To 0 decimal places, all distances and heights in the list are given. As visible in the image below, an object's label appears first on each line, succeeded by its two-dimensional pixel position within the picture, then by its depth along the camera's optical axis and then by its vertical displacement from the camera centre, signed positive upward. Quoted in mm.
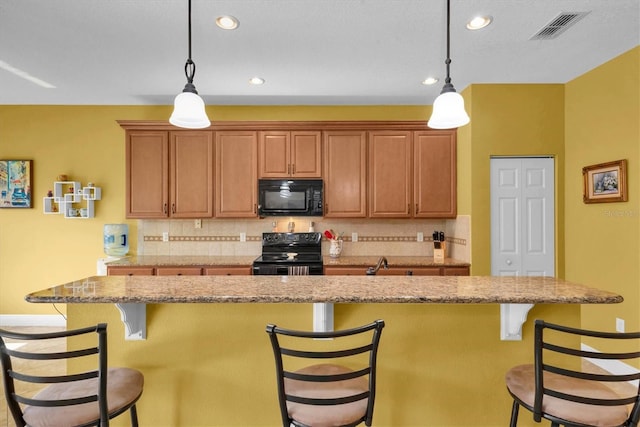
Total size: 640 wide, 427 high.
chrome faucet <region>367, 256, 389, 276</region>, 1961 -293
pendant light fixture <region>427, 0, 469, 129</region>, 1770 +587
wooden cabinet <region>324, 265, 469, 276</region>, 3473 -507
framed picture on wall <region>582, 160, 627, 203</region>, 2844 +349
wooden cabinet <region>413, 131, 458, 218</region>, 3758 +524
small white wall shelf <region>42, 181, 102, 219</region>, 3975 +251
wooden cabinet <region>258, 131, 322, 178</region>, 3785 +749
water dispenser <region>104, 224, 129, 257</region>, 3889 -207
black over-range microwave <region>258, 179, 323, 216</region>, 3740 +256
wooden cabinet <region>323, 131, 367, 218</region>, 3787 +538
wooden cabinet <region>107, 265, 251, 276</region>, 3479 -506
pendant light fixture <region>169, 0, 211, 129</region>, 1768 +586
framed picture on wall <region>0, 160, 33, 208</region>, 4035 +440
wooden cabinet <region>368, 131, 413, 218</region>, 3783 +571
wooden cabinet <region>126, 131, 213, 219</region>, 3760 +521
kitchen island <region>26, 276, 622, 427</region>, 1712 -683
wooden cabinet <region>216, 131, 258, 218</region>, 3795 +548
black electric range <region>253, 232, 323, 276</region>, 3502 -373
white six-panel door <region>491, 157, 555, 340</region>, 3512 +57
